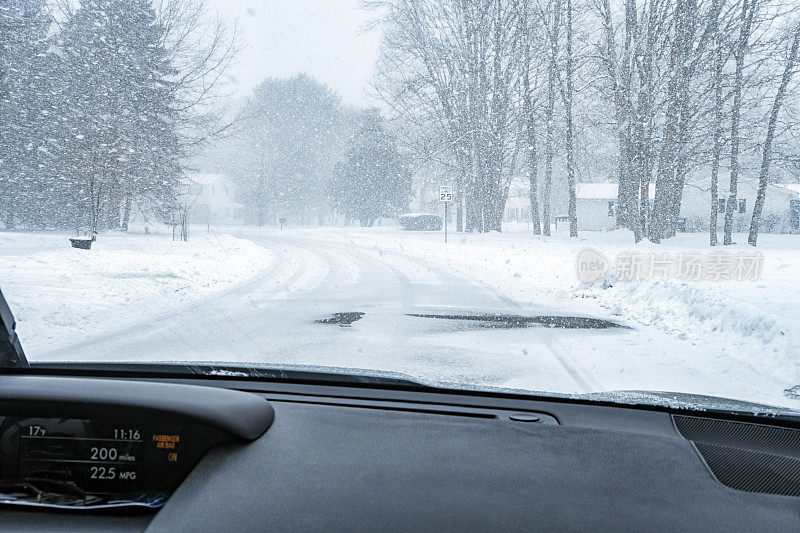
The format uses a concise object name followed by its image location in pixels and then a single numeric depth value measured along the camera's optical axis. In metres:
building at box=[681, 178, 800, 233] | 25.38
